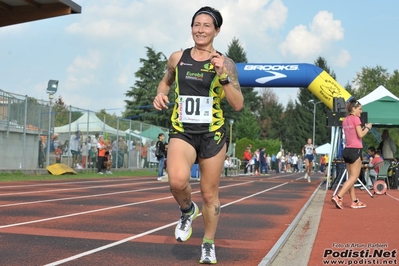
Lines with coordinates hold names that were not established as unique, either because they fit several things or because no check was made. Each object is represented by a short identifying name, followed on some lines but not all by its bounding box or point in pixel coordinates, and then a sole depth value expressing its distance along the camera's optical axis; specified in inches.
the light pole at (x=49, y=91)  1112.2
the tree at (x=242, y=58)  4365.2
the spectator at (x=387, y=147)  889.5
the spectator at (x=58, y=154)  1142.3
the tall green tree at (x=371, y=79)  3067.4
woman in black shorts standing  497.0
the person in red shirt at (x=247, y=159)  1683.1
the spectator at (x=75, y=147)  1205.1
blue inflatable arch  978.1
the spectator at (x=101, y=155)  1255.5
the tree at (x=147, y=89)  3265.3
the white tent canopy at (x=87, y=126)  1194.3
